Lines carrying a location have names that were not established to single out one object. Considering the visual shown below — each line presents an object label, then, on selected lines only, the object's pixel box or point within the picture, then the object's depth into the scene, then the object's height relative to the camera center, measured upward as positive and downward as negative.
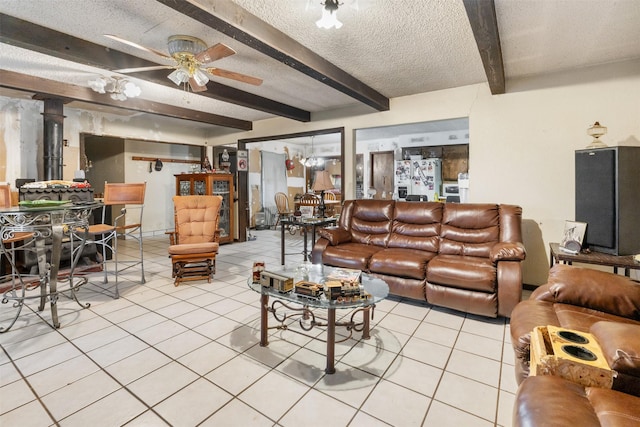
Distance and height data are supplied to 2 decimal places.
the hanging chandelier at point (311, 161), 8.94 +1.44
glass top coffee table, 1.83 -0.59
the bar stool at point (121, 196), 3.23 +0.13
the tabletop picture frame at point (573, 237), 2.61 -0.27
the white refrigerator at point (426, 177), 7.14 +0.73
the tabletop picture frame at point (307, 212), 4.45 -0.07
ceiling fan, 2.35 +1.26
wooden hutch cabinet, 5.64 +0.37
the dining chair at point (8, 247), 2.60 -0.47
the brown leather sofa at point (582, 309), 1.26 -0.57
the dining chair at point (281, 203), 7.84 +0.11
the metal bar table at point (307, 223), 4.07 -0.22
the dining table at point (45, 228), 2.23 -0.16
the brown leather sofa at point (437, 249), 2.57 -0.47
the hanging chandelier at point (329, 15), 1.78 +1.17
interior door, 8.02 +0.92
